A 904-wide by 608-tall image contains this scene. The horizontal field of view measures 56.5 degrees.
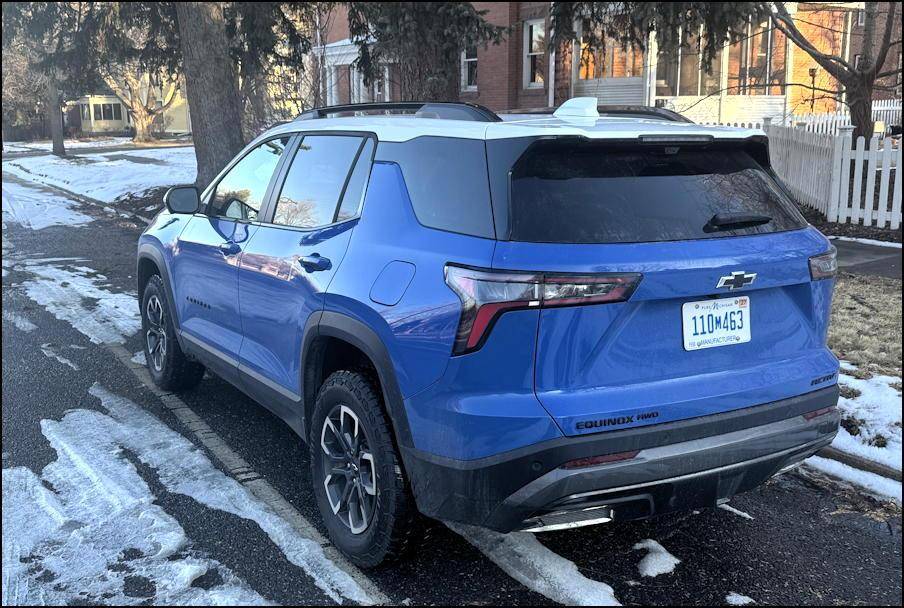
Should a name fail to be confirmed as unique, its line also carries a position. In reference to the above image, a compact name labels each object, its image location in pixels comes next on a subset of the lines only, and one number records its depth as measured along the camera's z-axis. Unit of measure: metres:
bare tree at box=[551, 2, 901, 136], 10.66
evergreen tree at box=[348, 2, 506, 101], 11.20
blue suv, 2.79
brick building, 21.14
